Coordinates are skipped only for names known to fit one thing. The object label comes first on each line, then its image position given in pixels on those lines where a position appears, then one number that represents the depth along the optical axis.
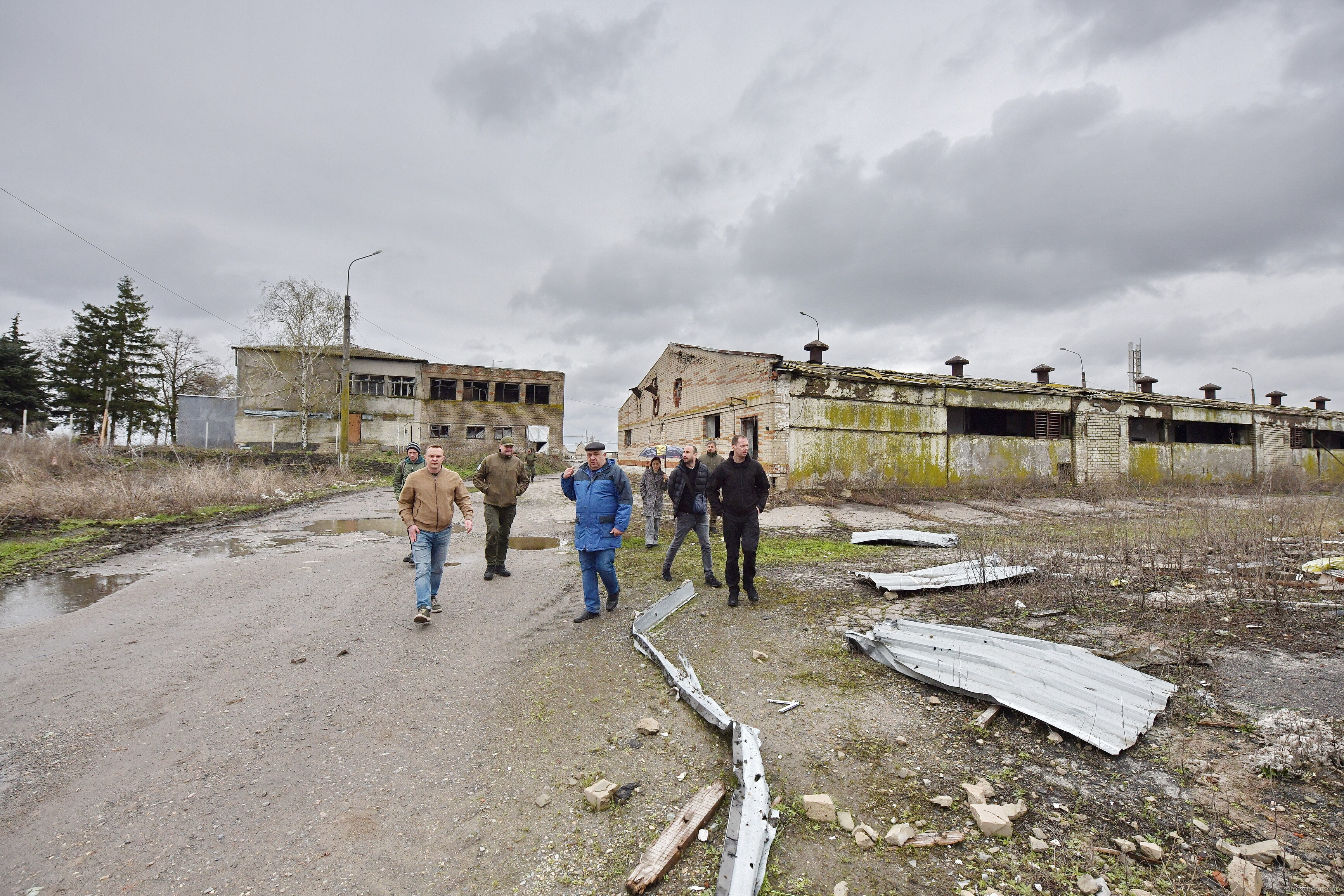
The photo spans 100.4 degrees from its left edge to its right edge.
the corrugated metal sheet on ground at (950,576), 6.31
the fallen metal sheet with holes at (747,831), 2.15
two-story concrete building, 34.62
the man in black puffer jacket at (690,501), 7.16
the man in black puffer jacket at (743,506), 6.15
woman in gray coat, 9.38
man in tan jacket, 5.54
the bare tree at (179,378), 36.88
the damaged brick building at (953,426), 16.48
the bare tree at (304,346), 33.50
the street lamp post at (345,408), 20.88
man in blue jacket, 5.68
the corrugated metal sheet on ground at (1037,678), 3.20
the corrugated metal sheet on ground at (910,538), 9.66
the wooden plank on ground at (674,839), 2.23
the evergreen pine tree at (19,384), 29.84
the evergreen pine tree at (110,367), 33.34
